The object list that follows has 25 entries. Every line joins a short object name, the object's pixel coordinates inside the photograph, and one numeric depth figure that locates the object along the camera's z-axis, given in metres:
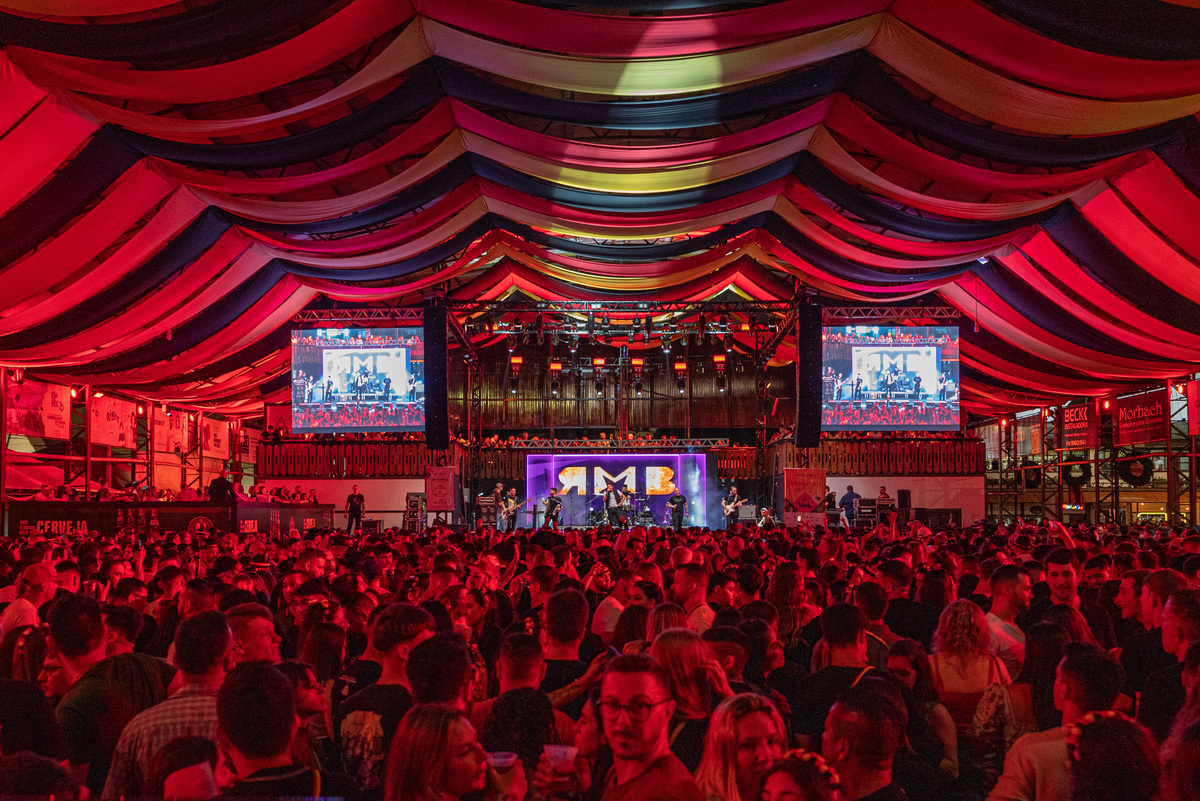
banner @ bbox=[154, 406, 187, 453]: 23.97
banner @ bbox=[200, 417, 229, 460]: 27.02
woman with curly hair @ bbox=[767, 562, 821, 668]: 5.29
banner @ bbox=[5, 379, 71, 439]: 17.52
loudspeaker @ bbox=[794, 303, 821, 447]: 17.81
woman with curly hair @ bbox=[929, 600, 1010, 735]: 3.97
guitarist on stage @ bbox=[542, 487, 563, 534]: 22.59
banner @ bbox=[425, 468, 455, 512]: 19.78
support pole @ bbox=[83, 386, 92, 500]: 19.64
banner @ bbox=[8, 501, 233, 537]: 15.14
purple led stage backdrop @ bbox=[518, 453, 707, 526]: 26.52
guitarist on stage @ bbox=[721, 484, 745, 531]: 24.30
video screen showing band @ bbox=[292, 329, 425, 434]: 18.00
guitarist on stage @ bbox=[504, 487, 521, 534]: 23.81
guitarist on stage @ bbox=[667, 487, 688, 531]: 22.98
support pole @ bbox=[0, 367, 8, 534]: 16.16
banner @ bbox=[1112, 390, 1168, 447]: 17.81
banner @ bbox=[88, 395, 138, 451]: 20.91
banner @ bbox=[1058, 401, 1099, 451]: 21.02
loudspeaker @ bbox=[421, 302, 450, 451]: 17.55
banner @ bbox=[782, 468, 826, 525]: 19.59
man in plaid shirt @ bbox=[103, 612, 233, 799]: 2.93
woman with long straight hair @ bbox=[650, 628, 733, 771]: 3.05
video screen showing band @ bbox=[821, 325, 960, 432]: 17.91
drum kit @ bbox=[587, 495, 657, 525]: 24.84
